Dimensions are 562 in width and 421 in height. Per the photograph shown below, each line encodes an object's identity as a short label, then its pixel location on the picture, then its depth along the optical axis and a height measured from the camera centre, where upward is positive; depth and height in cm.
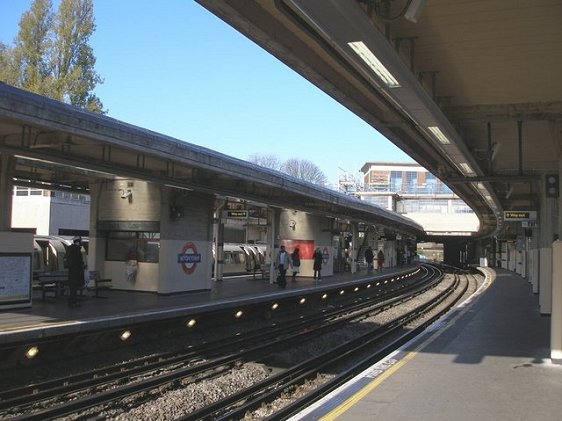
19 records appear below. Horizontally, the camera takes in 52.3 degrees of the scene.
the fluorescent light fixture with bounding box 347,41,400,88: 635 +214
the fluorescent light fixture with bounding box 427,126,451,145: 1016 +203
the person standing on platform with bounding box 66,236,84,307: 1326 -90
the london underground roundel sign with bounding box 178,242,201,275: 1691 -69
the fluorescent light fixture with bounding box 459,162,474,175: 1390 +193
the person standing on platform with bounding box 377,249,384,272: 3966 -128
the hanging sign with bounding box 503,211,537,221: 2005 +110
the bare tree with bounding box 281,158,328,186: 8351 +1021
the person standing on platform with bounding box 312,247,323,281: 2483 -93
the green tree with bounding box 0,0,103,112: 3169 +996
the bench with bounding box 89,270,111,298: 1551 -139
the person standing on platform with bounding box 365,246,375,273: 3509 -108
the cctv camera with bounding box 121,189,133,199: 1706 +116
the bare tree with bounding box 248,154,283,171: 7825 +1023
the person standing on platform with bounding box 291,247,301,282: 2392 -85
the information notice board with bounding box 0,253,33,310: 1187 -107
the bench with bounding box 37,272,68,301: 1439 -128
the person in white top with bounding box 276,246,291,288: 2070 -100
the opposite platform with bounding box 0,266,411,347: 1014 -173
